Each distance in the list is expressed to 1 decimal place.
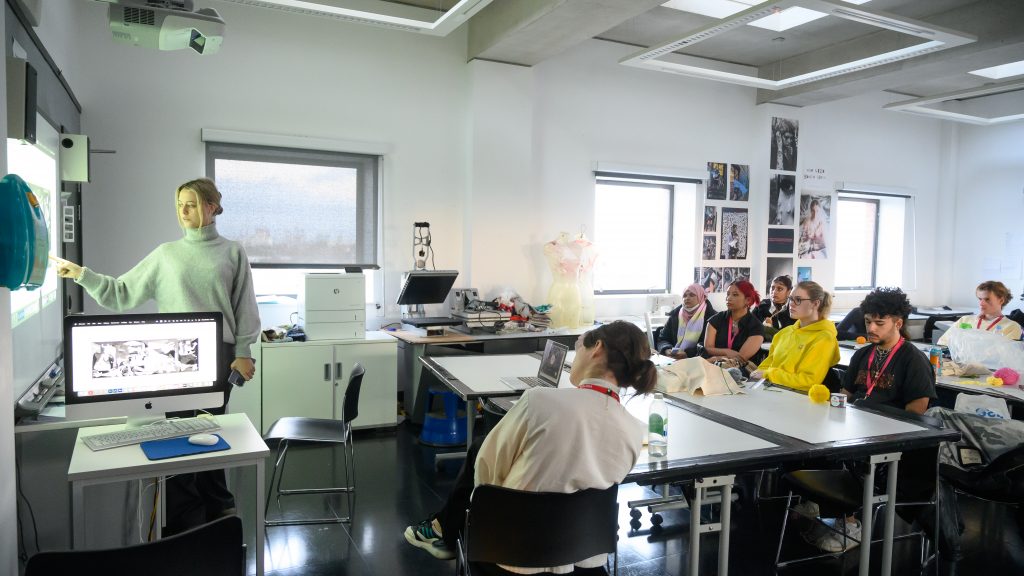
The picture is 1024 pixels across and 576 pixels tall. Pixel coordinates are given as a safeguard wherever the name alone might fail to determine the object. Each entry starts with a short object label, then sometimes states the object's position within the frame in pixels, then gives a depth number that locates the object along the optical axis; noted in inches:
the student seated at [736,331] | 182.9
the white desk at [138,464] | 81.6
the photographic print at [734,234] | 280.5
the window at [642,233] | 263.4
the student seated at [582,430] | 73.4
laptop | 134.7
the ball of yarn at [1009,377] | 157.9
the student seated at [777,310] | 214.4
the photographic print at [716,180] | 275.7
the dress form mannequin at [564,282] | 233.3
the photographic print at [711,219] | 275.9
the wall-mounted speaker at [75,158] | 139.7
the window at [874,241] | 322.0
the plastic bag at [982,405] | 139.2
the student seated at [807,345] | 142.9
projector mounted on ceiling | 120.9
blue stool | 185.0
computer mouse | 90.6
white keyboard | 90.2
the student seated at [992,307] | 183.3
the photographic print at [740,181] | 281.1
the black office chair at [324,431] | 135.9
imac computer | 91.7
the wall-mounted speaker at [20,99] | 93.6
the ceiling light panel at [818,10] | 158.7
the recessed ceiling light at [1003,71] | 250.4
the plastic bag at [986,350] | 169.2
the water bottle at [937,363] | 165.7
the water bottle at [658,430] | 92.6
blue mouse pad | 87.0
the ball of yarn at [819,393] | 124.6
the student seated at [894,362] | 122.3
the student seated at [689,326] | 201.3
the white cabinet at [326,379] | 183.5
